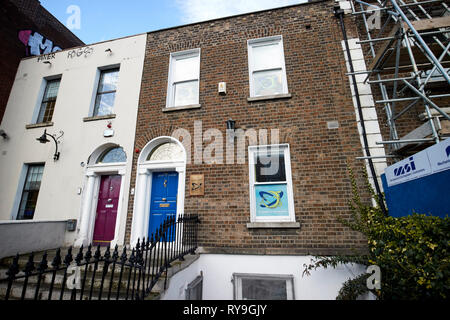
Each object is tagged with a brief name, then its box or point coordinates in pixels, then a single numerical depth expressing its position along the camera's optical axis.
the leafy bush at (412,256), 2.45
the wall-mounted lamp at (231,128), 5.46
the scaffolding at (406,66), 3.87
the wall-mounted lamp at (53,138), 6.38
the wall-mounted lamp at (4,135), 7.26
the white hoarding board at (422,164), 2.85
